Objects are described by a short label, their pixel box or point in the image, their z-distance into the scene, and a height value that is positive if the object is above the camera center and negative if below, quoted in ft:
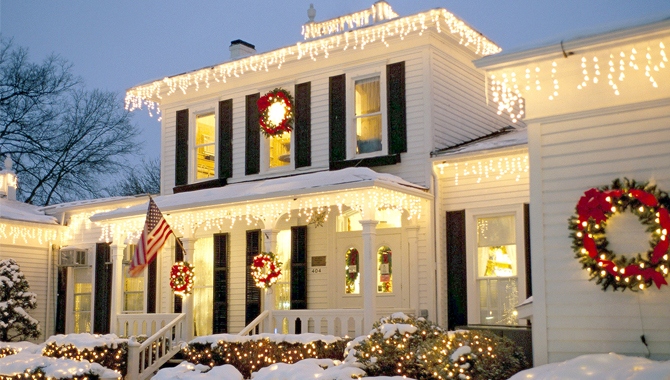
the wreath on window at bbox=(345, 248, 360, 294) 44.91 -0.31
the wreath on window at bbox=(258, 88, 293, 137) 47.88 +9.76
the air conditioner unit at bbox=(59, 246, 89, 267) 57.16 +0.65
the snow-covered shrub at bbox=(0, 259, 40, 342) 54.49 -2.82
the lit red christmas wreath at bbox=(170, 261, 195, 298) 45.83 -0.81
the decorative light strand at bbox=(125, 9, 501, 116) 43.06 +13.36
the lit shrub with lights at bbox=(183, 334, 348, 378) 37.14 -4.44
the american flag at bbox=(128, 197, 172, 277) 42.60 +1.43
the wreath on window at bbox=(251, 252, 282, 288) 41.60 -0.32
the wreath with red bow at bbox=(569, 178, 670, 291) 23.39 +0.93
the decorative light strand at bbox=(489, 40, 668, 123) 24.16 +6.56
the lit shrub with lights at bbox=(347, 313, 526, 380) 25.88 -3.27
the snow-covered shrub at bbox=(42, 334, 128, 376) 41.93 -4.76
